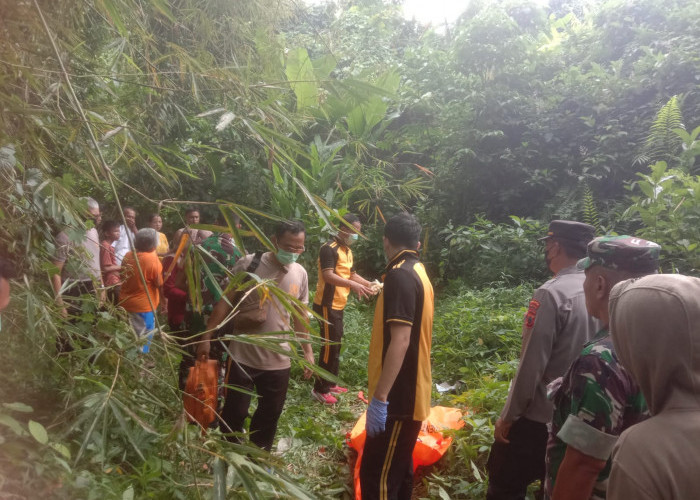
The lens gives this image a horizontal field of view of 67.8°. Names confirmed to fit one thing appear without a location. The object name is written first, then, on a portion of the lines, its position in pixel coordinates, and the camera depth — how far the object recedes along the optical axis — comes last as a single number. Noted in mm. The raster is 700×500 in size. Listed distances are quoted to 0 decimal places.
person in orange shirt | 4066
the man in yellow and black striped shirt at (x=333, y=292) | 4723
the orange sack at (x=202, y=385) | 3031
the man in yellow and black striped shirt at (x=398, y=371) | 2486
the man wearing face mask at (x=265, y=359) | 3072
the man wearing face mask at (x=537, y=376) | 2324
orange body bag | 3404
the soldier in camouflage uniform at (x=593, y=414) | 1487
